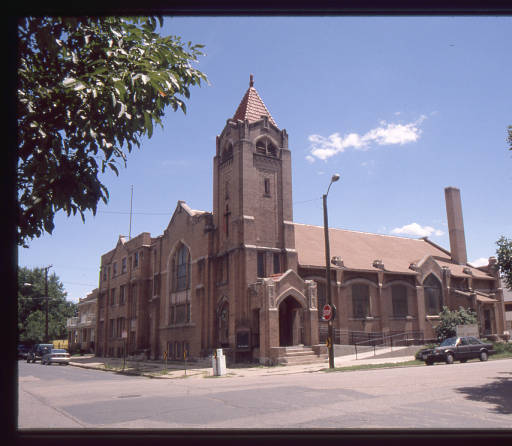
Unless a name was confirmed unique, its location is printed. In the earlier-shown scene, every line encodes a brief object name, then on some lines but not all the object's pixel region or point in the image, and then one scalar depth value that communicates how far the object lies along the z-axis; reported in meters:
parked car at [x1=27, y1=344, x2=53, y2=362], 47.25
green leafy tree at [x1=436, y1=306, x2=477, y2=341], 35.00
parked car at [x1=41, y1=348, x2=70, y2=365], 41.16
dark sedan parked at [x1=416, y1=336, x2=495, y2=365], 23.50
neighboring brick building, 58.90
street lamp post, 23.68
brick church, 30.77
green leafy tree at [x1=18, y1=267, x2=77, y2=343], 70.44
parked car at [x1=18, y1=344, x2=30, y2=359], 58.36
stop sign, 24.17
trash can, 23.08
